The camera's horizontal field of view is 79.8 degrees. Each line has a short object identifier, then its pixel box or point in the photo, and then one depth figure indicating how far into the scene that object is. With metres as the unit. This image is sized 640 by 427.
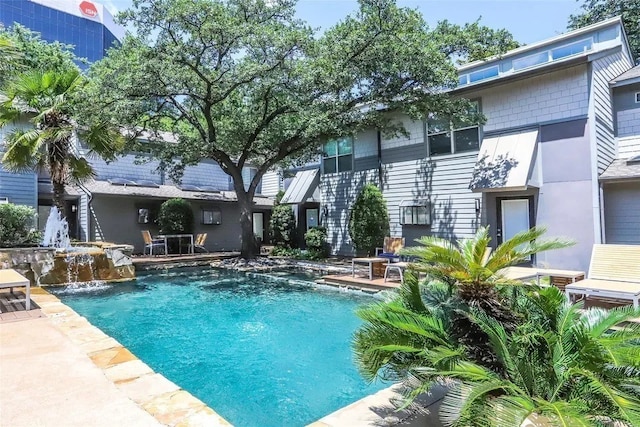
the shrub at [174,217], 18.58
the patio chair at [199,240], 18.79
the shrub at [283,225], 19.09
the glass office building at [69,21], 50.38
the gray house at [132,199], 16.88
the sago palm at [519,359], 2.48
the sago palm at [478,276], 3.42
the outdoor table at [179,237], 18.19
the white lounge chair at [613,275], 6.57
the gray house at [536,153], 10.77
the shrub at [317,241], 17.53
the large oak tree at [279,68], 12.59
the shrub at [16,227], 11.98
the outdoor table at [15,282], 6.63
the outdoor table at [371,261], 11.12
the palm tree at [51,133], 11.05
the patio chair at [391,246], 12.53
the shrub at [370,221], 14.80
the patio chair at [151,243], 17.67
